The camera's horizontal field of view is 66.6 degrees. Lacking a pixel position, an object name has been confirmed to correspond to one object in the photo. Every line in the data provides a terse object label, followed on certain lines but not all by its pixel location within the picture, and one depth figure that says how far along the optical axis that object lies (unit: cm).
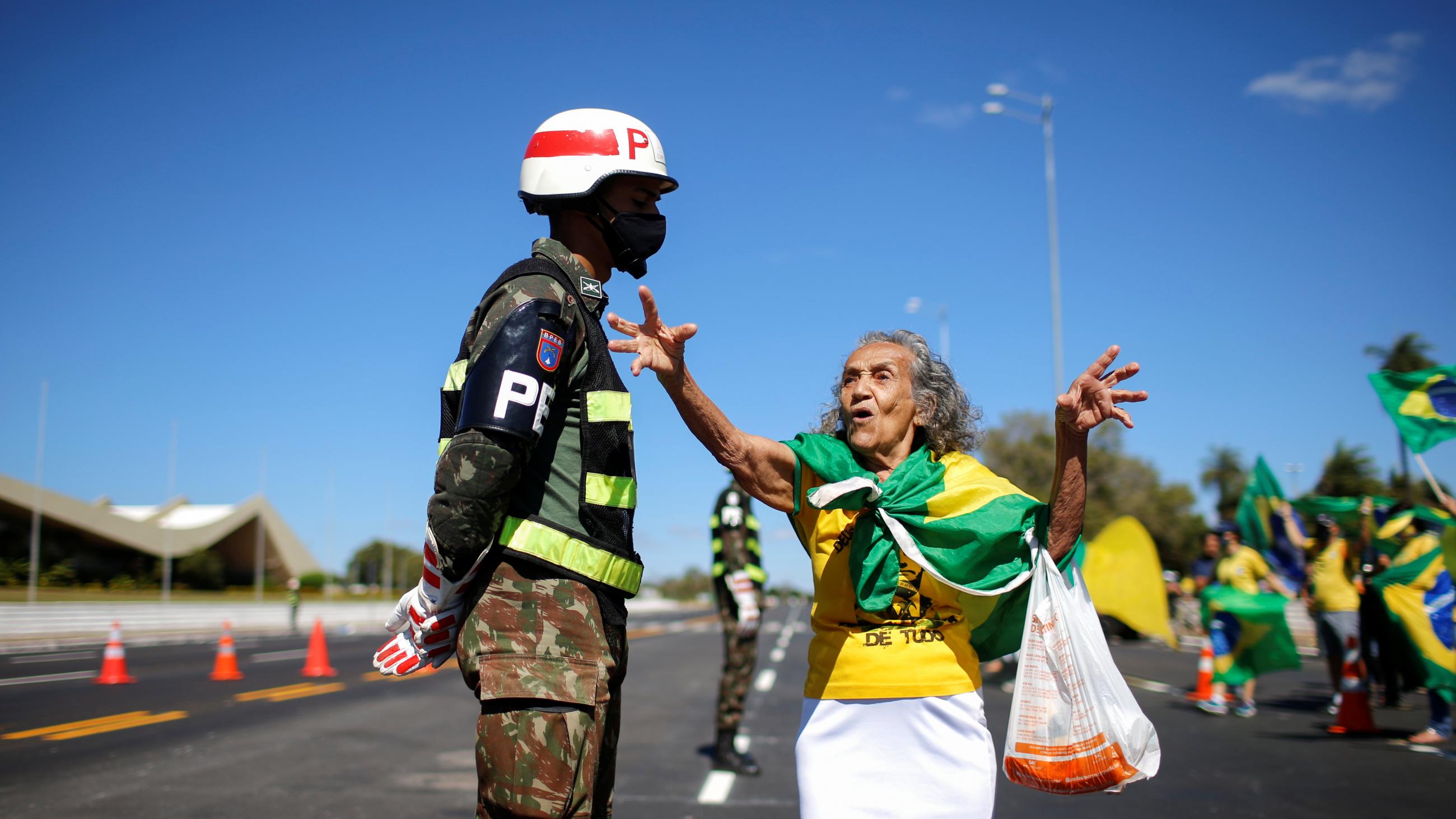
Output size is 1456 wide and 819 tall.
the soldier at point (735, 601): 802
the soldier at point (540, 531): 265
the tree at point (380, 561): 12050
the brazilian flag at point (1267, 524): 1415
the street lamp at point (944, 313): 3822
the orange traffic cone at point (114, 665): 1347
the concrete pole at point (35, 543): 3403
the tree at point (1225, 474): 6575
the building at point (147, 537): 5091
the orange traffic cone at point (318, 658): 1569
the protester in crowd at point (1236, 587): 1226
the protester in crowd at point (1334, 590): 1223
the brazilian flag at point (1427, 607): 1004
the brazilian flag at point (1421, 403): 982
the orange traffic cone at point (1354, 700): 1092
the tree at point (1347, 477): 4453
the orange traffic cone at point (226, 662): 1457
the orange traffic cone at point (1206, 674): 1307
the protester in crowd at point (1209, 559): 1392
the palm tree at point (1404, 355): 4581
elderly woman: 335
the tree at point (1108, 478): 4744
